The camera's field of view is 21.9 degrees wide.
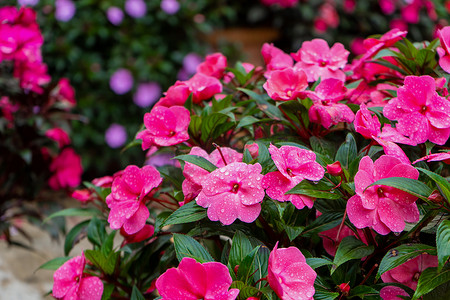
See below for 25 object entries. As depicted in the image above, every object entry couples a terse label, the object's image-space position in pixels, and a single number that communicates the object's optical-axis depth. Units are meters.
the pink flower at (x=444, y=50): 1.07
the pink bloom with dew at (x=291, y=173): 0.97
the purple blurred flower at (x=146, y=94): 3.05
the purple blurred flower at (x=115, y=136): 3.04
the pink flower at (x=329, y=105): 1.04
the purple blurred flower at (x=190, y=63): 3.12
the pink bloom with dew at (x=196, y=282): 0.92
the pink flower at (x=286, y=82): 1.08
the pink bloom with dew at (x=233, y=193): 0.96
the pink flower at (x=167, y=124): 1.07
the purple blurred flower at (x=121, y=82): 3.00
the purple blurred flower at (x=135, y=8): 2.99
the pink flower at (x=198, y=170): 1.00
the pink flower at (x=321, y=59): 1.14
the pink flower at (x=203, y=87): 1.14
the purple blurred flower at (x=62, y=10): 2.92
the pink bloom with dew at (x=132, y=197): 1.03
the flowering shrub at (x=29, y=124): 1.70
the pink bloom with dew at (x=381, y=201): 0.95
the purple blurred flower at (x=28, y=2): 2.86
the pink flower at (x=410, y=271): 0.99
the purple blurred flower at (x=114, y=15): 2.97
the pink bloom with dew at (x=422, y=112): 1.01
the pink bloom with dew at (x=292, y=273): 0.92
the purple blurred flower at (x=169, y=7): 3.05
